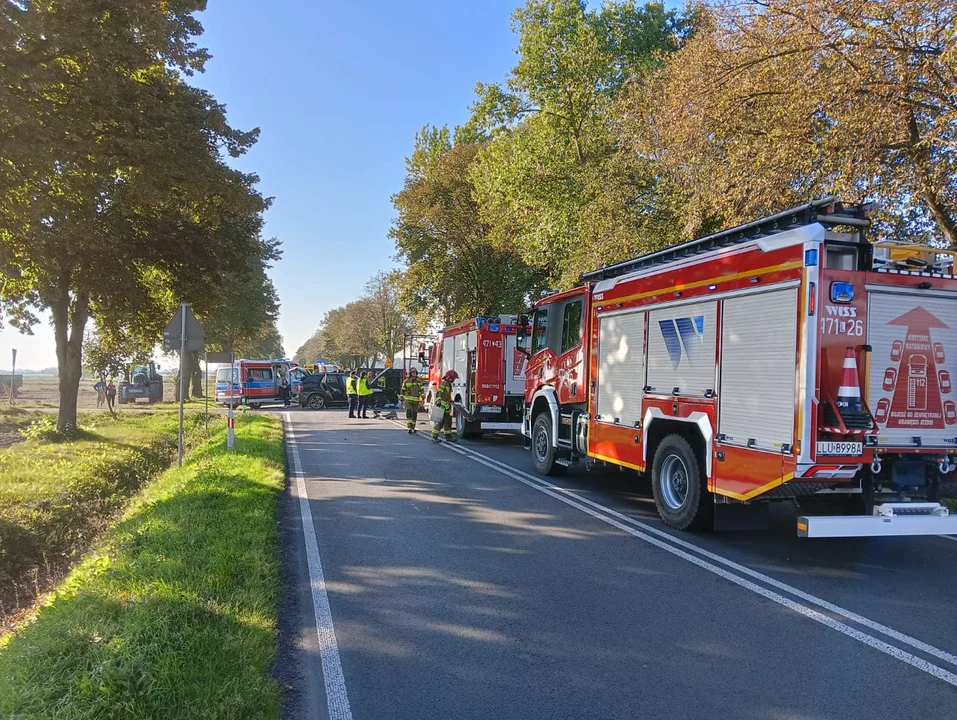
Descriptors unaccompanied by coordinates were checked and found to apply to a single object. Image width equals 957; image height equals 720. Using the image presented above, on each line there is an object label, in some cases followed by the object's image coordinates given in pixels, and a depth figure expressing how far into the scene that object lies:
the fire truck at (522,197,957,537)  5.71
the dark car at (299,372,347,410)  34.19
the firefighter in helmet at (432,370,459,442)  17.16
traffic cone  5.64
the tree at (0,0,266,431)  8.91
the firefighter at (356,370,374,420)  25.34
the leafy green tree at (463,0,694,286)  19.28
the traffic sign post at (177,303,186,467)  11.66
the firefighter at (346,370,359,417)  25.92
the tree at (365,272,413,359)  69.25
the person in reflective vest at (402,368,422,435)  19.02
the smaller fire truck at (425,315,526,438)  16.64
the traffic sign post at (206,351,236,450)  16.90
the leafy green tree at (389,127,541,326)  29.94
